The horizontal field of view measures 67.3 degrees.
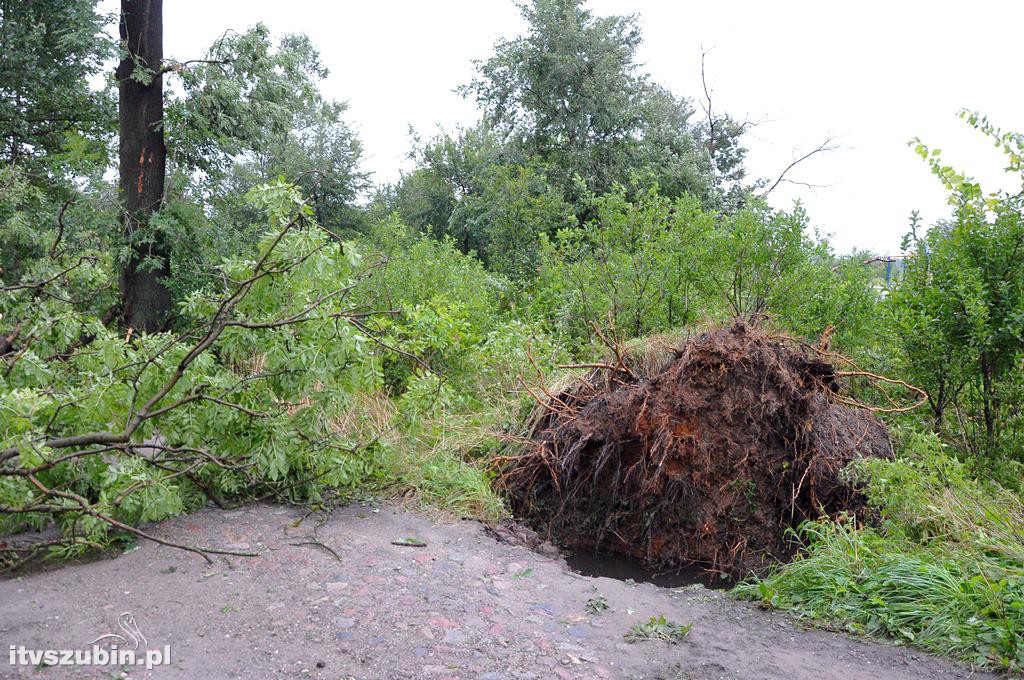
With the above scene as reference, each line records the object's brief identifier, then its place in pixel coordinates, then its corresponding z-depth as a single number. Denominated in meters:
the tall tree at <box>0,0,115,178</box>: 14.12
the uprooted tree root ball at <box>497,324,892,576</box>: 6.06
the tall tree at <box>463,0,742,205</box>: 19.83
